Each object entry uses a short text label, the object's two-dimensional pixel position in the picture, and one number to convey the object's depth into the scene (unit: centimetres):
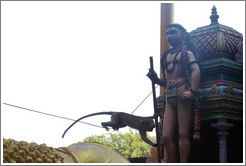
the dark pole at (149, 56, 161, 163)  692
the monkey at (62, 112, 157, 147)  709
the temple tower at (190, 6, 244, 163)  670
